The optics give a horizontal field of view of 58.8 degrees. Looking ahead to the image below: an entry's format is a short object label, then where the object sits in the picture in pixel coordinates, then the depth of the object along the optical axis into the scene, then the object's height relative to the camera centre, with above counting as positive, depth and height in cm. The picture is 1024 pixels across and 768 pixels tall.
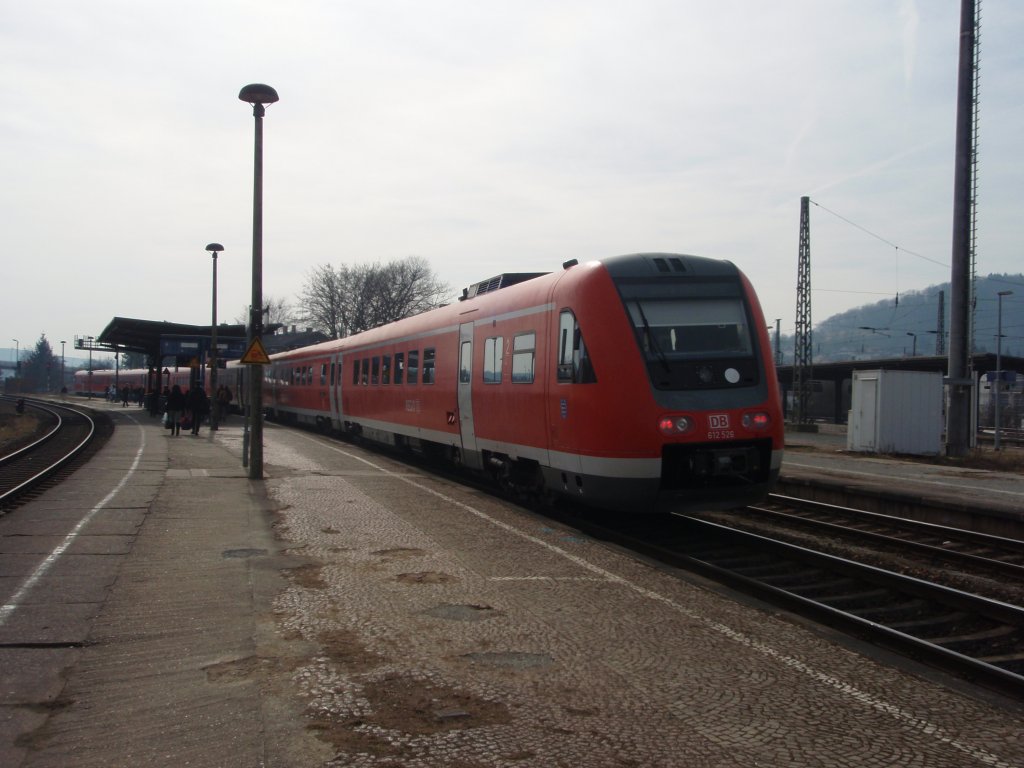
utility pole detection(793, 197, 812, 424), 3897 +277
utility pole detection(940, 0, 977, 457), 2200 +444
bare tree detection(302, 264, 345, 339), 7394 +637
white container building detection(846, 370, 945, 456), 2378 -38
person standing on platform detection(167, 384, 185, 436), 2756 -81
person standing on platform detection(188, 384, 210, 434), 2766 -68
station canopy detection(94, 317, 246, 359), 4041 +229
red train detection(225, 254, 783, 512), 908 +5
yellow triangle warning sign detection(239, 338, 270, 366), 1585 +48
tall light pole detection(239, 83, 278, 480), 1599 +231
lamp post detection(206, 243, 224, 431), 3047 +49
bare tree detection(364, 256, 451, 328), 7294 +739
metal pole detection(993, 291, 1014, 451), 2680 +51
